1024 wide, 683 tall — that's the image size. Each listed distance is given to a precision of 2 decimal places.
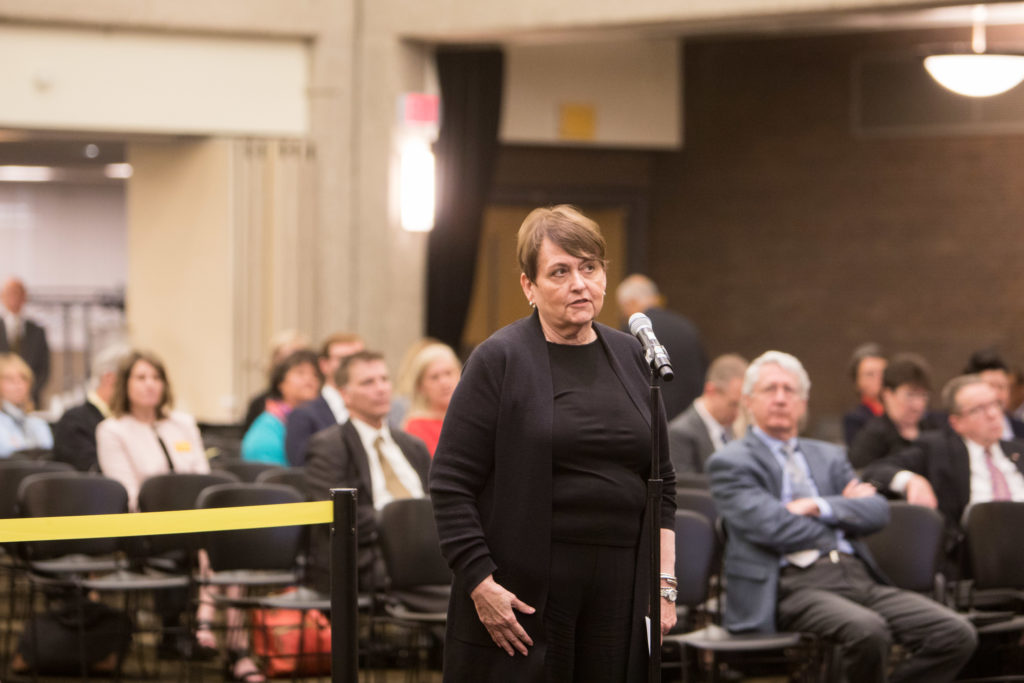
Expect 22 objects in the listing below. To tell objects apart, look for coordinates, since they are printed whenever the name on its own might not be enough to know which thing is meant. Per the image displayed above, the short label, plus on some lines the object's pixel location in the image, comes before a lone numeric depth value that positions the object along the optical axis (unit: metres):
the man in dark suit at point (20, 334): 24.16
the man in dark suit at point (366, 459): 10.91
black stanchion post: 7.10
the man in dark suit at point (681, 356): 16.14
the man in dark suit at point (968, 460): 11.68
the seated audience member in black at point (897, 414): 12.79
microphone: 5.87
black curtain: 22.00
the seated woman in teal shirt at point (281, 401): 14.41
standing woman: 6.00
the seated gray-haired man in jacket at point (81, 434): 13.75
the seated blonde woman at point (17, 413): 15.80
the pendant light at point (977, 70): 16.97
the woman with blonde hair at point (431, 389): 12.66
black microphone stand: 5.97
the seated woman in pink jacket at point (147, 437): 12.57
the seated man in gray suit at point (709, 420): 13.07
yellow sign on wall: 24.16
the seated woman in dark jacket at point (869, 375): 16.13
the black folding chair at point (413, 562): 10.13
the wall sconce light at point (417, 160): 20.78
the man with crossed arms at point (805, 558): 9.39
